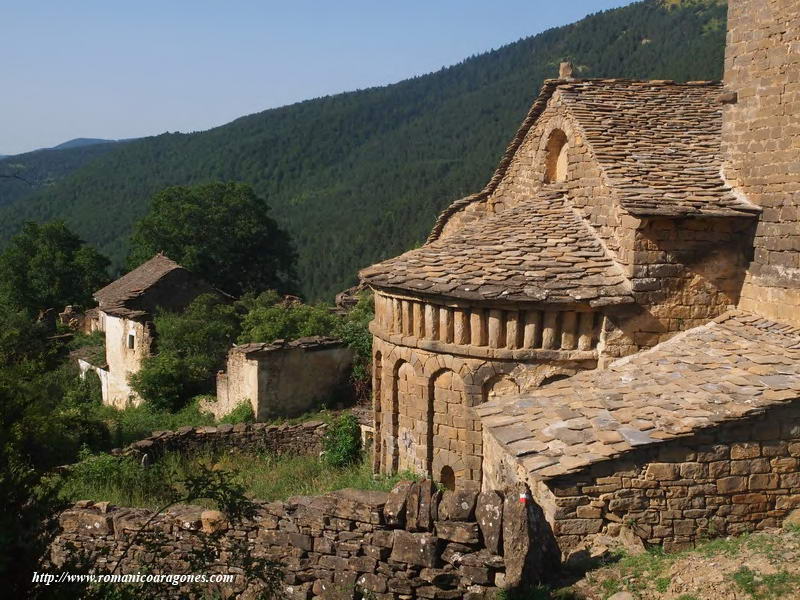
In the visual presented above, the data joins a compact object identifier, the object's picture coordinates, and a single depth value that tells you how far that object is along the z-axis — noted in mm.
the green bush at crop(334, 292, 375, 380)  16609
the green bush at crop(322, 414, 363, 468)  13383
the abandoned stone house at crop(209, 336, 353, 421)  15992
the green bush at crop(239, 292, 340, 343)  18969
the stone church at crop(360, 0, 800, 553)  6652
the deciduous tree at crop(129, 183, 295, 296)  36812
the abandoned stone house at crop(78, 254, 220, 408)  23000
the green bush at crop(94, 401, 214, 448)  16391
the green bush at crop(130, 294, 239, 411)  19797
